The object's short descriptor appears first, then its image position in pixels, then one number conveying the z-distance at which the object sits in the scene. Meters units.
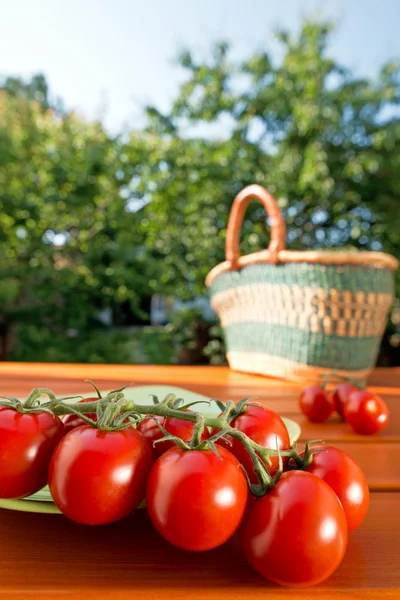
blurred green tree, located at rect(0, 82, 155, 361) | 3.80
